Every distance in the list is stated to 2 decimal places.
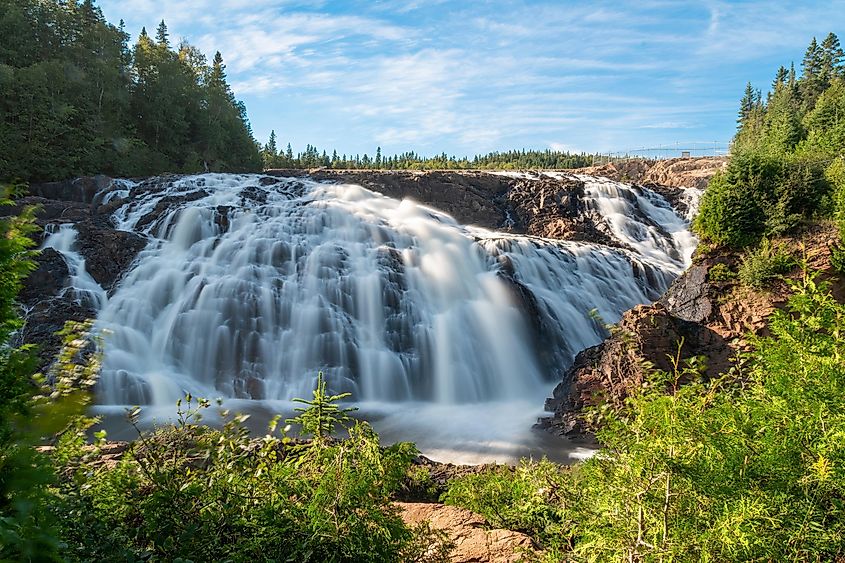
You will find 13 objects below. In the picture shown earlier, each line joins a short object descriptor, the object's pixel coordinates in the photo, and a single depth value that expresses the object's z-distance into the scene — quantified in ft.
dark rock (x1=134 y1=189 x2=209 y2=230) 64.08
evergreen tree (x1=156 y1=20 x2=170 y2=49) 162.81
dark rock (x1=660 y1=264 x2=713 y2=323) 37.58
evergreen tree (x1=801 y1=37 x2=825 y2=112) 178.71
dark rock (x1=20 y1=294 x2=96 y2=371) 39.86
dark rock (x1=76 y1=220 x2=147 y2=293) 51.65
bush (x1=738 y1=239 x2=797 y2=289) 35.24
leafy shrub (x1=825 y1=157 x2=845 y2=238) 34.90
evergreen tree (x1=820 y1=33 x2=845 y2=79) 190.83
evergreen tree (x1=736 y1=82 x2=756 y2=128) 264.11
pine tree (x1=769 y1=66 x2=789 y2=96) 241.67
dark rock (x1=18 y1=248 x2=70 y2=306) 46.14
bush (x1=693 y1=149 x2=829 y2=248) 37.17
